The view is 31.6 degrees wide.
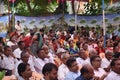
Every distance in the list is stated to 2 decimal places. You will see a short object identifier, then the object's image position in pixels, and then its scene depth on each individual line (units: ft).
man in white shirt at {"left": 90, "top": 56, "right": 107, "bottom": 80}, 13.03
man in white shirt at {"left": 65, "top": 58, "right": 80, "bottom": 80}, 11.91
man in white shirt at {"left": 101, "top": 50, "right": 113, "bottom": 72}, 15.17
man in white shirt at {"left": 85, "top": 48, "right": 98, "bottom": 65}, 15.12
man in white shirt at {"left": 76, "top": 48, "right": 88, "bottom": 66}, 15.33
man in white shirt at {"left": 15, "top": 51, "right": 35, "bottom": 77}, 13.73
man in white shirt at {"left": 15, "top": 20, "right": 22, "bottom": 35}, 31.36
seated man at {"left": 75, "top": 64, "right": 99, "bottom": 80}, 10.70
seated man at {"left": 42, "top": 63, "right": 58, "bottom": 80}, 10.20
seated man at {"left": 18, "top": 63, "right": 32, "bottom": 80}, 10.87
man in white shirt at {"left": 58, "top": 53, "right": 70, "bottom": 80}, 13.30
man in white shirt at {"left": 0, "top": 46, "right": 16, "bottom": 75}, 15.05
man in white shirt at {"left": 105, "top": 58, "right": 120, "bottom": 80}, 10.70
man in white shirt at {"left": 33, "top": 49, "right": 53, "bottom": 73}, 13.98
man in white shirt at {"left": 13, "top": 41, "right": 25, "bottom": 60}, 17.17
